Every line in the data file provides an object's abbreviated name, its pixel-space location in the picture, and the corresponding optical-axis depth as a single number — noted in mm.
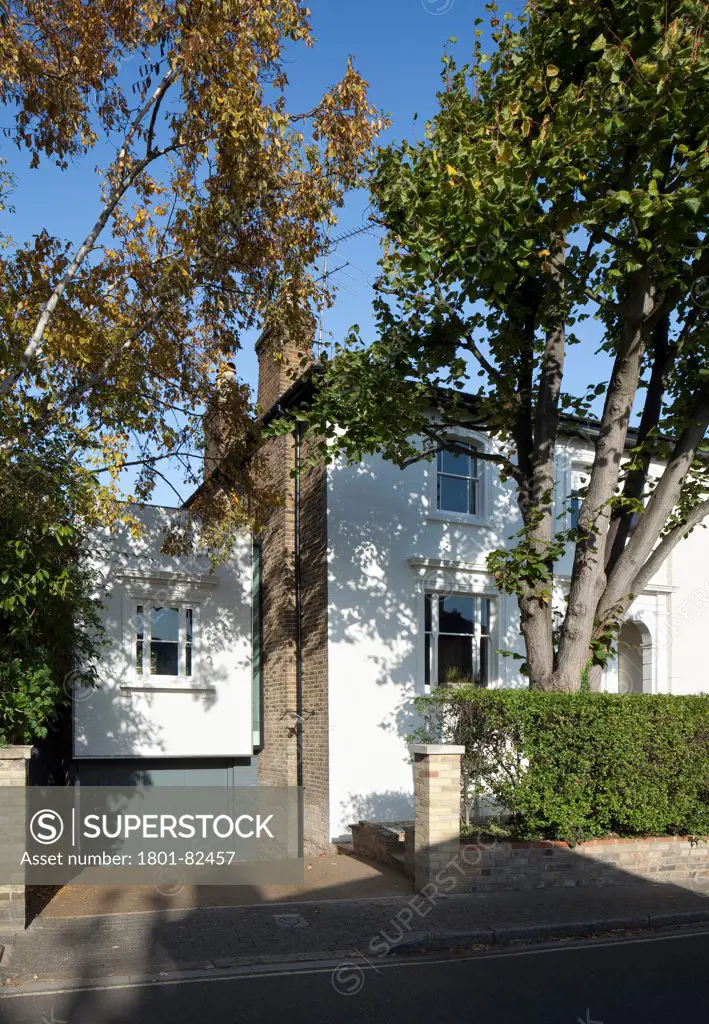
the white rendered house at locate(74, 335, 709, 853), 13797
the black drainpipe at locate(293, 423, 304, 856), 14523
